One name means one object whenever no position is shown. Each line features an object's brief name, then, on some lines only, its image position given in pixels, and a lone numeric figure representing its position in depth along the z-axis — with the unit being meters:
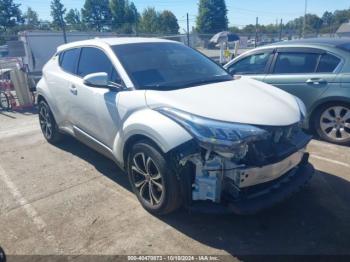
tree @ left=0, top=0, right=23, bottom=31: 56.36
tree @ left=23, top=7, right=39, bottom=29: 60.28
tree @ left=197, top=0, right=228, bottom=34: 69.19
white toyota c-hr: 2.78
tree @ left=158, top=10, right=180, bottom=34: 55.08
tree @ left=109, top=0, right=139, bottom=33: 63.69
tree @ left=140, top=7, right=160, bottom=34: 51.58
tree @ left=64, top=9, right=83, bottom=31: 67.95
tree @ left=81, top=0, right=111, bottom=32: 67.25
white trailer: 15.54
